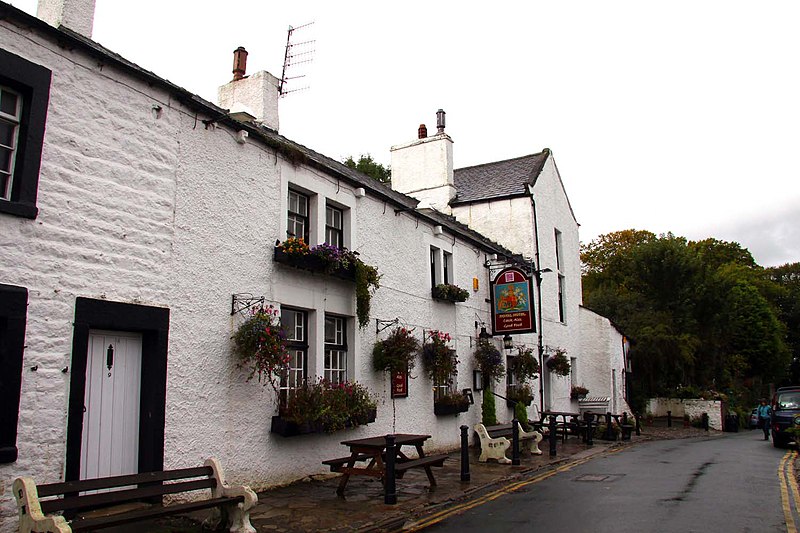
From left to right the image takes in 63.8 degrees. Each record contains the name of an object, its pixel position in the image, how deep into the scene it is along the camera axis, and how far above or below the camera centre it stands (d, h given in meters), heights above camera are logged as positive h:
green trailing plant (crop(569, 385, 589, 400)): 23.95 -0.57
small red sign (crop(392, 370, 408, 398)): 13.34 -0.14
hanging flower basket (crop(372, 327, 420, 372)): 12.72 +0.50
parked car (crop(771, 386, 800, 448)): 18.17 -1.10
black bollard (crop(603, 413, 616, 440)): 19.78 -1.67
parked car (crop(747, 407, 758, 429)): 32.34 -2.25
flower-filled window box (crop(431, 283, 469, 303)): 15.59 +2.06
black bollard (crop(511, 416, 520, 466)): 13.23 -1.38
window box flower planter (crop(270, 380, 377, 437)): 10.07 -0.49
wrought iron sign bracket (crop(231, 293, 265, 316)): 9.70 +1.18
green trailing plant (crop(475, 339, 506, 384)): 16.98 +0.46
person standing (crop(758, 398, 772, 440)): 22.65 -1.45
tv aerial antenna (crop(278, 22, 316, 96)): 14.05 +6.85
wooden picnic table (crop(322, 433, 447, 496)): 9.32 -1.22
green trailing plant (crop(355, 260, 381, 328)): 12.07 +1.70
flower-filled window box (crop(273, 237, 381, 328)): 10.71 +2.01
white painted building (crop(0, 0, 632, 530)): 7.05 +1.51
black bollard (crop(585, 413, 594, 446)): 17.95 -1.40
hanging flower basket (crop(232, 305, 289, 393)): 9.35 +0.50
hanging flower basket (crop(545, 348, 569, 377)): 21.50 +0.42
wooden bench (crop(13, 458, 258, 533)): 5.48 -1.11
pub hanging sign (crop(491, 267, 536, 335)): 17.28 +2.01
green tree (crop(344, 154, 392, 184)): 34.04 +11.17
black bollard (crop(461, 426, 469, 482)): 10.88 -1.34
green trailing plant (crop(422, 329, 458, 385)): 14.53 +0.40
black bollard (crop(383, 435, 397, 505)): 8.89 -1.46
